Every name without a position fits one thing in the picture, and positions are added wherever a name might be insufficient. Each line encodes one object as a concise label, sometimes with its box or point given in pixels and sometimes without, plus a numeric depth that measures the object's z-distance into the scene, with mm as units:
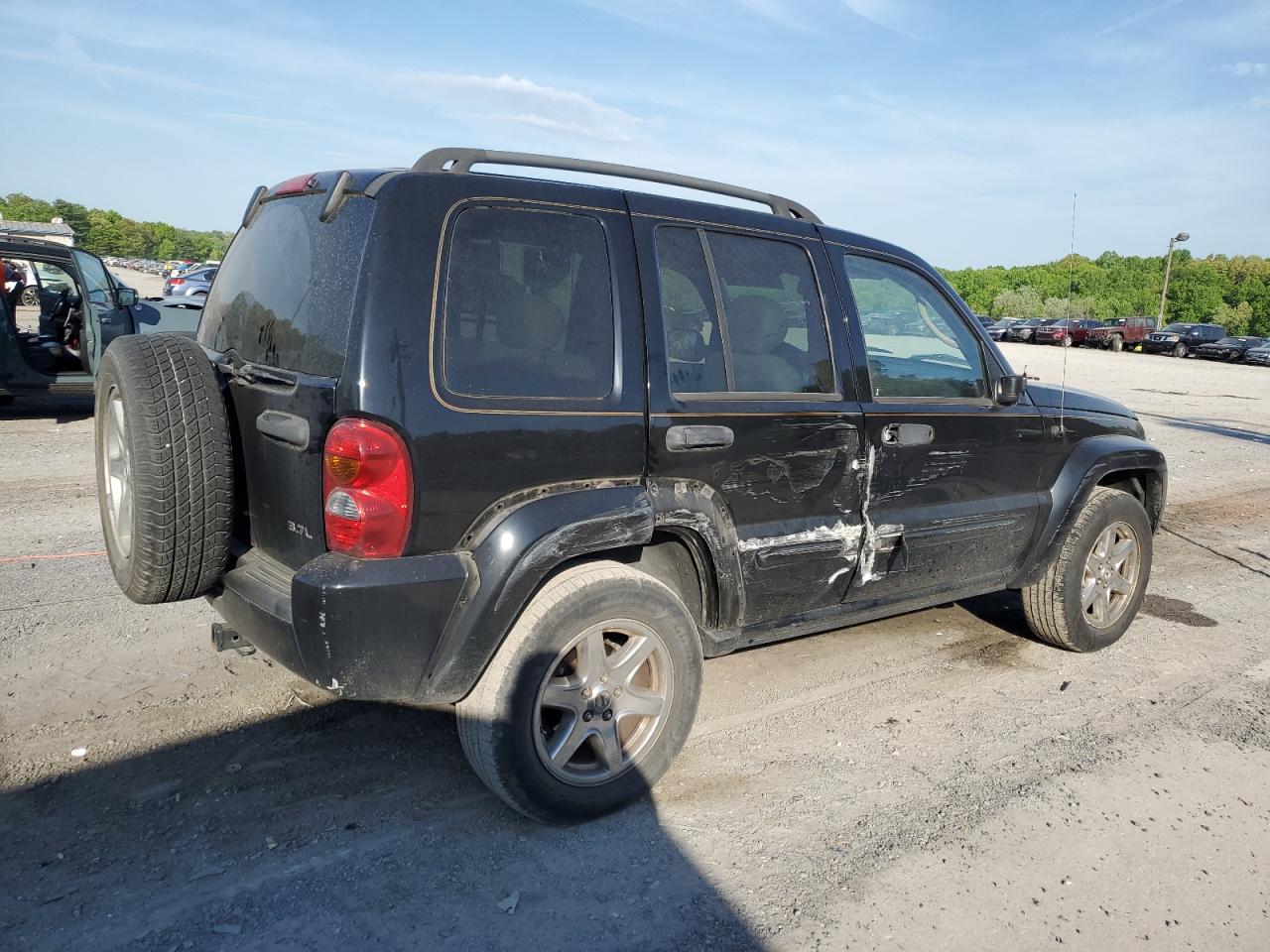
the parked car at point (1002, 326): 51603
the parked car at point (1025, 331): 49875
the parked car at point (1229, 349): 37875
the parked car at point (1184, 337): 40031
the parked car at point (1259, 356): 36312
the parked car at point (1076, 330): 43375
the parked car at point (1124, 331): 42875
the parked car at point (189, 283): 30338
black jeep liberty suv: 2697
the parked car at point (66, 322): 9570
